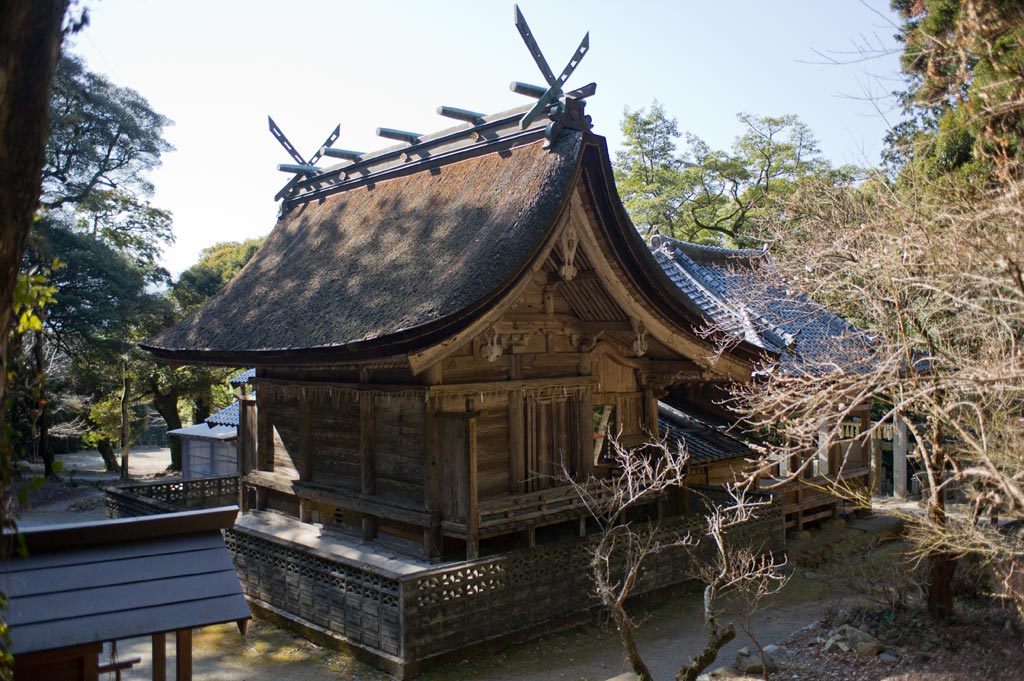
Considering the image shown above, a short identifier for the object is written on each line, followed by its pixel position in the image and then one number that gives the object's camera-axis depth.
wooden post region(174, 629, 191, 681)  5.24
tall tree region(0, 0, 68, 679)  3.46
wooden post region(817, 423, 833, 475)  15.90
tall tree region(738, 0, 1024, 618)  6.15
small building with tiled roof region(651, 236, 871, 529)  15.02
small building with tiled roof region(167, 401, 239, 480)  21.27
